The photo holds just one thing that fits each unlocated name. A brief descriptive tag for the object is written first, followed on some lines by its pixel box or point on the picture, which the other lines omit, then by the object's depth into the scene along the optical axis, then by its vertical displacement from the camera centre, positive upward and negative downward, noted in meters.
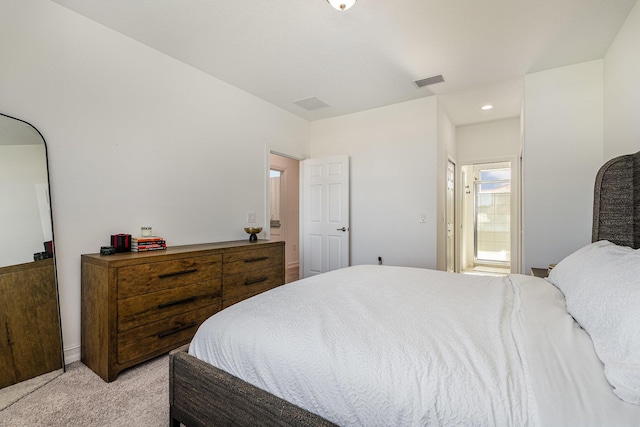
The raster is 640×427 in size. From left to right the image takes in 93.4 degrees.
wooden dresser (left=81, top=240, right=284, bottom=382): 1.96 -0.66
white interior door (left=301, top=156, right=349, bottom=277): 4.27 -0.07
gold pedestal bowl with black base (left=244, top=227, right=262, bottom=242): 3.33 -0.24
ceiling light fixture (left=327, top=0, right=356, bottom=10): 1.99 +1.37
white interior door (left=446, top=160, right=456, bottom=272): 4.52 -0.15
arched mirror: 1.87 -0.38
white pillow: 0.70 -0.31
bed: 0.73 -0.43
